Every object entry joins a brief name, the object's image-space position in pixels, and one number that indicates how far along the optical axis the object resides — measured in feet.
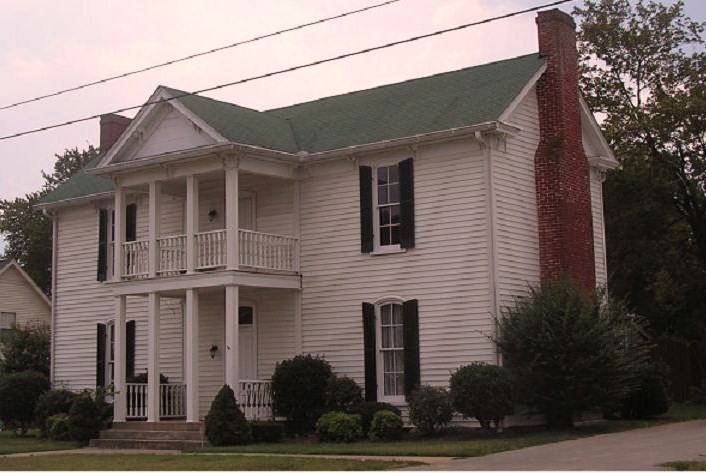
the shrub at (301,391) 79.56
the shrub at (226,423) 75.77
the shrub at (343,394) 78.84
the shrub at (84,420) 85.56
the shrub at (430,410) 73.10
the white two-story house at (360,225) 77.25
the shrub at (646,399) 85.97
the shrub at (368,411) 76.13
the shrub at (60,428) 88.64
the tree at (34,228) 195.11
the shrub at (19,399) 98.78
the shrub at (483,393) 70.59
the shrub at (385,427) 73.77
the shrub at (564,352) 71.51
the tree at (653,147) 118.62
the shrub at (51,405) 94.94
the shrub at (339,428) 74.46
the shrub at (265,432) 77.77
